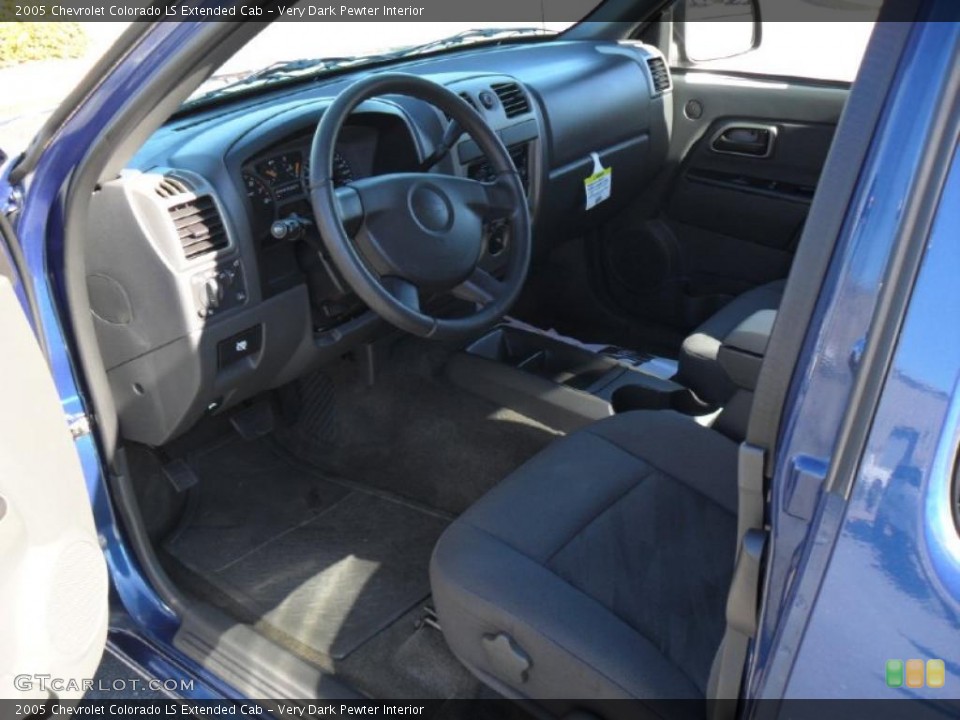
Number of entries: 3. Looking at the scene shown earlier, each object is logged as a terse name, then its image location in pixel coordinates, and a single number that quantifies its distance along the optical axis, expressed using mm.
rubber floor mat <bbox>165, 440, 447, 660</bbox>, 2119
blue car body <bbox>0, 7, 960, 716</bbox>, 837
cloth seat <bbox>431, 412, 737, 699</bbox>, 1417
